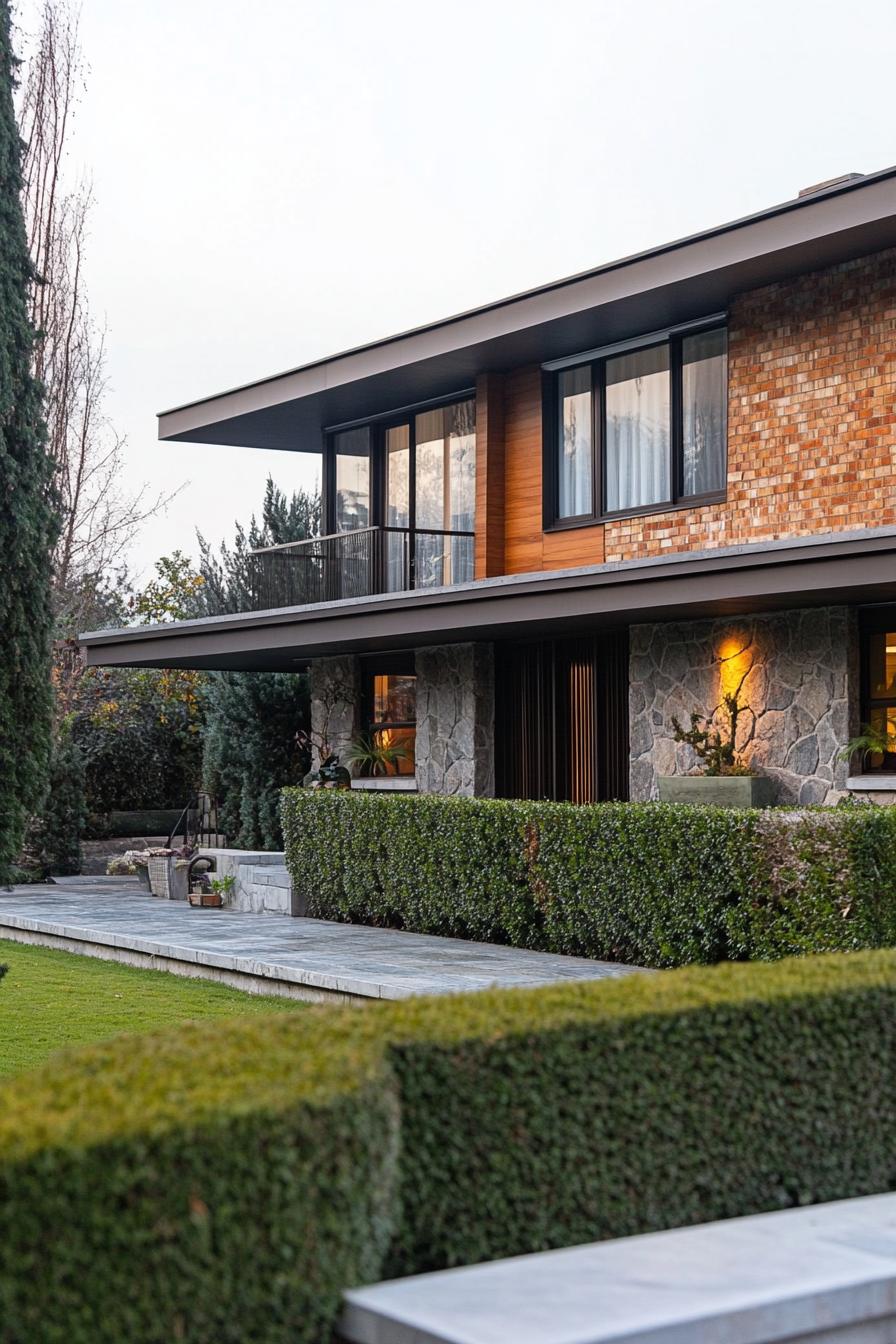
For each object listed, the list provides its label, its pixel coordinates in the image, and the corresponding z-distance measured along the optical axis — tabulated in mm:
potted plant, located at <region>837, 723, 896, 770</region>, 13672
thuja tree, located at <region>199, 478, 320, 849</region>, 24594
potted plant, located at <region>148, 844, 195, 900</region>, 19766
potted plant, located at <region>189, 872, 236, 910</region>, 18141
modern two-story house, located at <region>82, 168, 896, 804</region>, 14031
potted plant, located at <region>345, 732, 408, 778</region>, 20141
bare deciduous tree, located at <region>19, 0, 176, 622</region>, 23266
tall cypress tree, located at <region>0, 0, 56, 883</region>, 9352
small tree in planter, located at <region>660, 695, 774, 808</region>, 14469
